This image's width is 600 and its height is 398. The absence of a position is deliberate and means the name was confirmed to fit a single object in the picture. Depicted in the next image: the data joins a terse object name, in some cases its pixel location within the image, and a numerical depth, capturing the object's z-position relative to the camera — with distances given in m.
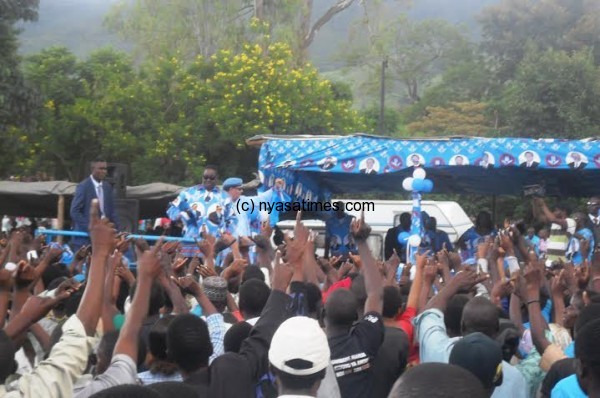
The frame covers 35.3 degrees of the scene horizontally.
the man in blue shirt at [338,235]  13.03
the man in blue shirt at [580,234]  11.01
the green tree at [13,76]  19.39
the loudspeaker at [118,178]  12.86
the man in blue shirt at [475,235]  11.13
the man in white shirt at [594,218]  11.14
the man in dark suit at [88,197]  10.33
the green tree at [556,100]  31.95
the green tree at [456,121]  43.41
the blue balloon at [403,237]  11.31
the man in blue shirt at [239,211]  10.88
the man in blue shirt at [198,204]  10.82
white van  16.55
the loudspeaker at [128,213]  12.30
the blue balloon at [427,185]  10.89
